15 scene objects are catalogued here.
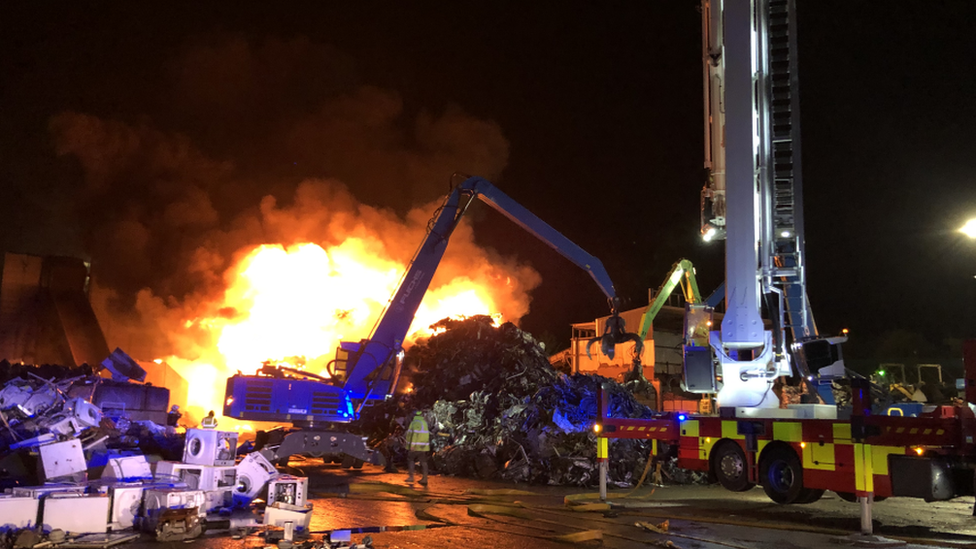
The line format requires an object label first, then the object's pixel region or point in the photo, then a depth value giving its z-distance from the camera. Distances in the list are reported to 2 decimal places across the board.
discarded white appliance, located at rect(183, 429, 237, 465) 8.22
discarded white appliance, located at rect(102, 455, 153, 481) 8.10
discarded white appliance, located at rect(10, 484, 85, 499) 6.84
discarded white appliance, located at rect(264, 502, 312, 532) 7.32
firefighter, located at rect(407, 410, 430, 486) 12.94
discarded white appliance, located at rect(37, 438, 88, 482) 8.08
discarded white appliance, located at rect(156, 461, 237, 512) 7.98
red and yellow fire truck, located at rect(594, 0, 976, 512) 10.48
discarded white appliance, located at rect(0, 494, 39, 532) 6.45
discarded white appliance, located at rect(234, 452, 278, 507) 8.63
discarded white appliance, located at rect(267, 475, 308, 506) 8.23
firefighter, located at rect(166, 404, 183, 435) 17.95
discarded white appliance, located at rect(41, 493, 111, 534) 6.64
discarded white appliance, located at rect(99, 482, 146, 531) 7.12
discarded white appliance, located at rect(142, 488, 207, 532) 7.25
